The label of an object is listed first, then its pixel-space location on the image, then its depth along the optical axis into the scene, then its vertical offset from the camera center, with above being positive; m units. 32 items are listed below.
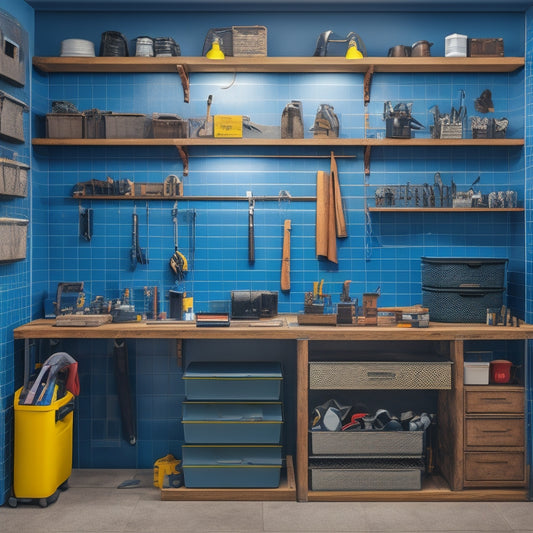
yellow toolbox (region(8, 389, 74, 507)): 3.88 -1.18
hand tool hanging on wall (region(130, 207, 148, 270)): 4.63 +0.07
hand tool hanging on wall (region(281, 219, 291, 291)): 4.63 +0.02
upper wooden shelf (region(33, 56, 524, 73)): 4.39 +1.37
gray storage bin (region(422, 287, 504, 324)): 4.24 -0.27
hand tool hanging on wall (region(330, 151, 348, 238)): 4.59 +0.41
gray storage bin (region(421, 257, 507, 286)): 4.25 -0.07
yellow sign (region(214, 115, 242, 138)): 4.49 +0.94
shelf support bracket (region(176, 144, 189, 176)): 4.55 +0.73
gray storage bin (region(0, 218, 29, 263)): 3.81 +0.12
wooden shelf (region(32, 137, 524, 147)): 4.41 +0.83
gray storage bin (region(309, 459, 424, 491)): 4.00 -1.36
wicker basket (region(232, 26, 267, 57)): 4.42 +1.52
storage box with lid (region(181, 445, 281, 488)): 4.02 -1.30
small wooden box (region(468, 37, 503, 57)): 4.43 +1.49
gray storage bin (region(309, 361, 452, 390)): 4.02 -0.72
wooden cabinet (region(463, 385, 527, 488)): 4.00 -1.13
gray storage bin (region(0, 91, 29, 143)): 3.81 +0.87
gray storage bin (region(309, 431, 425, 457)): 4.02 -1.14
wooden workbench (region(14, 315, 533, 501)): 3.97 -0.62
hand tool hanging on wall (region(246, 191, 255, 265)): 4.63 +0.26
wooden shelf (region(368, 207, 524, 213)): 4.42 +0.36
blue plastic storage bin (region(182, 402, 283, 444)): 4.00 -1.03
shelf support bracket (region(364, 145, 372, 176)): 4.52 +0.73
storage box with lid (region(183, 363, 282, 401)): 4.02 -0.79
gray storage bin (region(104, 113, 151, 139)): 4.52 +0.95
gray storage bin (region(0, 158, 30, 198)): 3.81 +0.50
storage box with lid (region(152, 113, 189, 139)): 4.50 +0.93
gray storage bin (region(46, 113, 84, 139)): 4.49 +0.95
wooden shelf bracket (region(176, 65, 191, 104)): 4.46 +1.27
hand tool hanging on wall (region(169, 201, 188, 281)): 4.61 +0.00
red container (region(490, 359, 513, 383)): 4.11 -0.71
